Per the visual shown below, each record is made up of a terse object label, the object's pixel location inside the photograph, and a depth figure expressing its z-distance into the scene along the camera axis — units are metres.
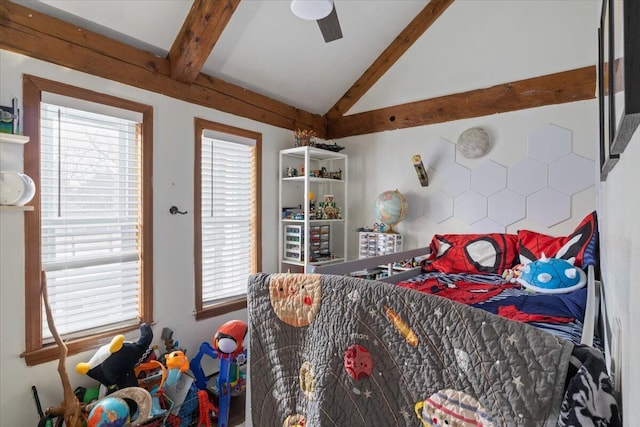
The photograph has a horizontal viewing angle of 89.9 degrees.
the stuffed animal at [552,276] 1.65
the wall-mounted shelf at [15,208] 1.53
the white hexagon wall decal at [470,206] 2.70
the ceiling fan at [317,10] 1.48
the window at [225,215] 2.52
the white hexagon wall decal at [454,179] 2.78
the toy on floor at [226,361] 2.06
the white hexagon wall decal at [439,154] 2.86
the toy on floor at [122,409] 1.60
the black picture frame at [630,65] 0.36
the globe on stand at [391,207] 2.88
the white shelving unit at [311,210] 3.06
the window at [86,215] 1.74
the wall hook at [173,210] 2.32
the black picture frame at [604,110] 0.67
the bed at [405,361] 0.52
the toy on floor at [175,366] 1.96
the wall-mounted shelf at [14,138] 1.56
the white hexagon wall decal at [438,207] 2.86
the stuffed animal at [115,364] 1.79
